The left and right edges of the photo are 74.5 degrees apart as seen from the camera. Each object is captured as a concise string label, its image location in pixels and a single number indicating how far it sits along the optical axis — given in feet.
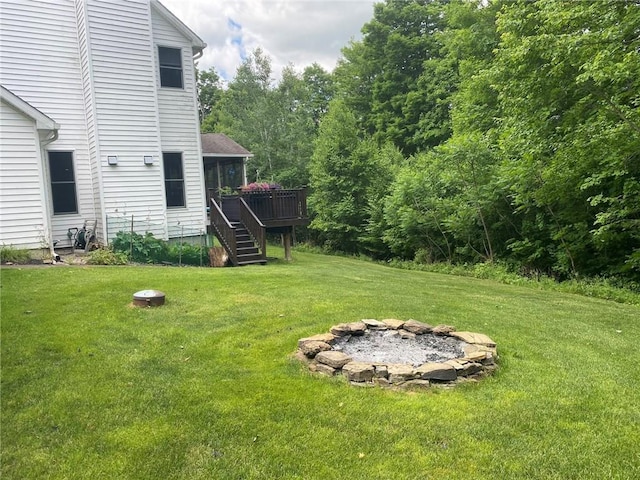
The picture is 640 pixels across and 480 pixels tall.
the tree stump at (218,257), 35.06
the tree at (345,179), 59.26
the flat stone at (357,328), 15.71
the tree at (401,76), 81.97
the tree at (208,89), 131.64
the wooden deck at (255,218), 35.14
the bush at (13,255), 26.73
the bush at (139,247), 32.91
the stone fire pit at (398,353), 12.26
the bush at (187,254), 34.47
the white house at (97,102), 32.32
